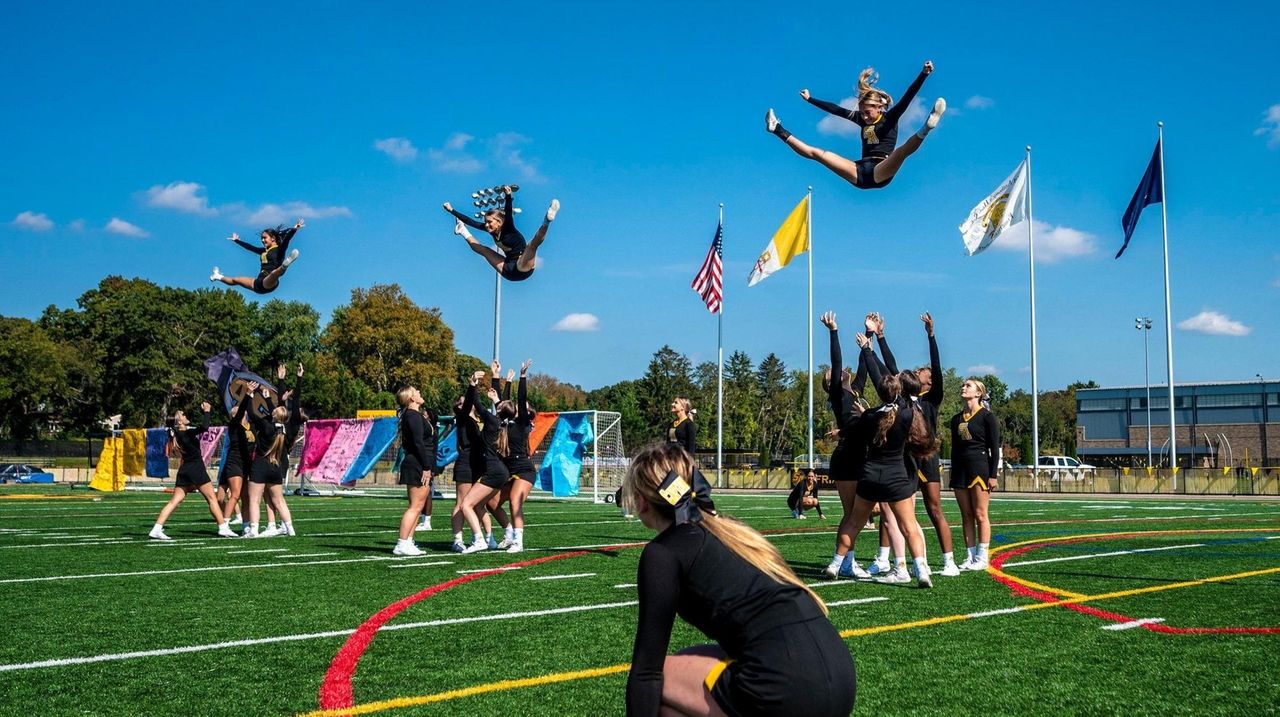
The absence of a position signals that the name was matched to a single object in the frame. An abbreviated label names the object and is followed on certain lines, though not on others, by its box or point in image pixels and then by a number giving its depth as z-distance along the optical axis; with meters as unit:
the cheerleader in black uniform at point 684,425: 12.76
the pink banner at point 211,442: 38.55
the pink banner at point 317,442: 34.31
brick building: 76.06
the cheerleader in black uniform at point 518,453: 12.57
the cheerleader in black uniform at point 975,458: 10.54
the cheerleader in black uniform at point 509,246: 13.35
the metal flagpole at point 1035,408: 38.71
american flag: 35.88
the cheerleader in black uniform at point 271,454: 14.55
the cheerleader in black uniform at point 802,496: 21.31
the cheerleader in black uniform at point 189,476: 15.32
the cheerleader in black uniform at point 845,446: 9.42
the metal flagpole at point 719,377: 40.59
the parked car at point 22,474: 48.88
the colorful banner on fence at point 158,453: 39.94
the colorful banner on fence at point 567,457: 28.34
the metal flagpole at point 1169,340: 38.28
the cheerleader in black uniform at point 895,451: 9.27
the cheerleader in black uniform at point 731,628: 3.23
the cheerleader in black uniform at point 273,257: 15.17
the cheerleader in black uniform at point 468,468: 12.58
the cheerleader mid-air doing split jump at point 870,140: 8.65
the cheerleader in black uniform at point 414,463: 12.55
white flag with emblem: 33.00
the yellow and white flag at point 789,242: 34.62
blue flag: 35.56
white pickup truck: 44.48
